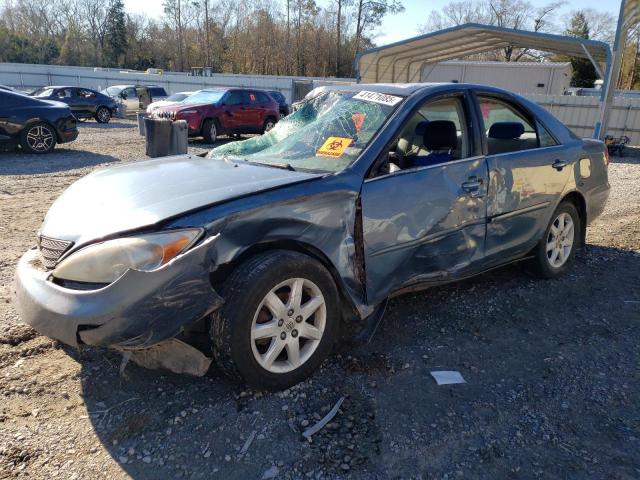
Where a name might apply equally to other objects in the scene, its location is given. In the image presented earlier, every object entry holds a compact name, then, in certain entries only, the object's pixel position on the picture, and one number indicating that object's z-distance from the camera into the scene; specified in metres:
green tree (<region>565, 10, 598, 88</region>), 42.31
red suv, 14.55
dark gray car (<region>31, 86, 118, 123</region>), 19.06
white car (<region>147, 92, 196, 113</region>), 15.86
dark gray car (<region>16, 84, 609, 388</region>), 2.37
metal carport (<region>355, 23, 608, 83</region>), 15.33
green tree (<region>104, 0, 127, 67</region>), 65.31
